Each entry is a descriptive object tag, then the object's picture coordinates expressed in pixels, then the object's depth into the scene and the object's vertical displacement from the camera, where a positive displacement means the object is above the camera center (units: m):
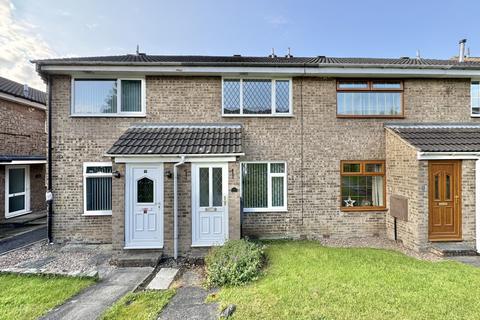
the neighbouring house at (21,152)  10.73 +0.46
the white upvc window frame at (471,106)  8.38 +1.92
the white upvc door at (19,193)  10.68 -1.51
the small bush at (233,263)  4.86 -2.23
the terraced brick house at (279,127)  7.68 +1.16
